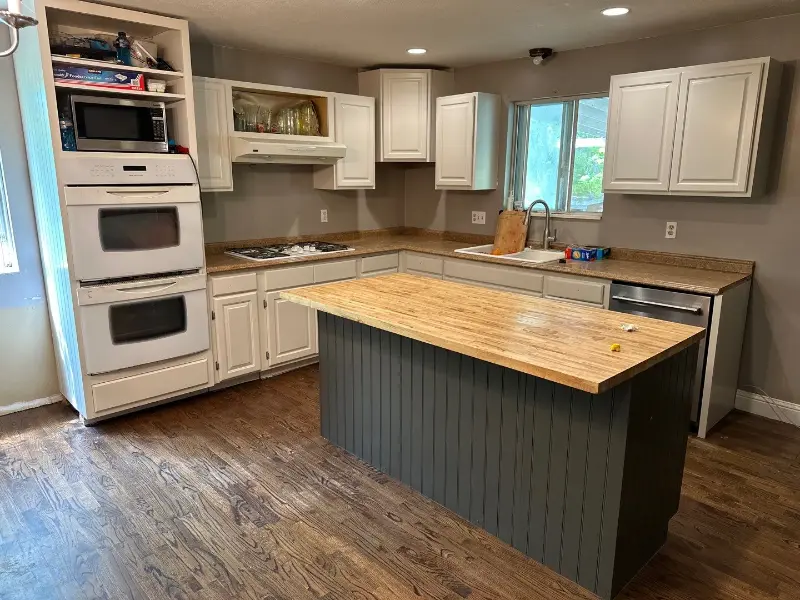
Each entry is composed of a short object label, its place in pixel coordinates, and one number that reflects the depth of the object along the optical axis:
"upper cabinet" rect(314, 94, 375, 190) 4.31
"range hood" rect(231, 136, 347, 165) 3.63
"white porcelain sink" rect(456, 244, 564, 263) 4.08
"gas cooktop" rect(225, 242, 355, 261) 3.94
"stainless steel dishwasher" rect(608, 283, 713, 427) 2.97
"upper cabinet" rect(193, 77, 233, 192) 3.57
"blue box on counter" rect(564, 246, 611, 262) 3.79
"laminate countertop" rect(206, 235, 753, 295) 3.08
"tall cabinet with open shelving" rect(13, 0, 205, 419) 2.79
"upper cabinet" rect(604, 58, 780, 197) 2.96
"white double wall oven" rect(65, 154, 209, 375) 2.95
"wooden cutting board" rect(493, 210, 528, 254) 4.29
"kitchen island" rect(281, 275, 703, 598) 1.83
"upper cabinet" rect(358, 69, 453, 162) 4.46
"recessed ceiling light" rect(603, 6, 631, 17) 2.93
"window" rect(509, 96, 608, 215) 4.01
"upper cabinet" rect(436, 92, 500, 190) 4.26
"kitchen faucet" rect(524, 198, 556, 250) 4.19
